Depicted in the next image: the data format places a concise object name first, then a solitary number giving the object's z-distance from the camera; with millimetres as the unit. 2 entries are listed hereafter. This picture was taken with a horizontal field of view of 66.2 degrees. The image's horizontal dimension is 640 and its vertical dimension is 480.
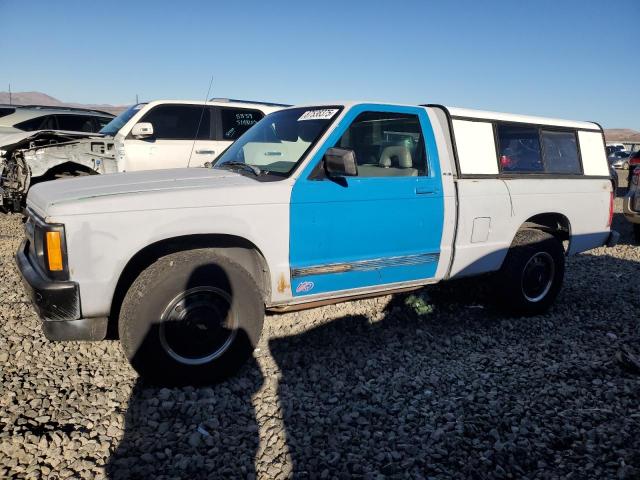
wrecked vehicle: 7512
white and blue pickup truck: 2951
